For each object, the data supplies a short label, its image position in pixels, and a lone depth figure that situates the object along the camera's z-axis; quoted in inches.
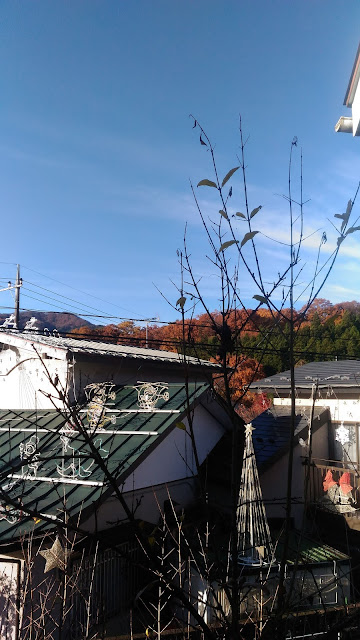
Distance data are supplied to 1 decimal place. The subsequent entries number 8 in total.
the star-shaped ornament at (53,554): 157.9
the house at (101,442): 201.8
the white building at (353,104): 255.8
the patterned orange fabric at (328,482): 401.6
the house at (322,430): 396.5
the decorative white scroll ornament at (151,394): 315.3
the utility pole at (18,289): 843.0
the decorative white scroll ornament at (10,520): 206.8
